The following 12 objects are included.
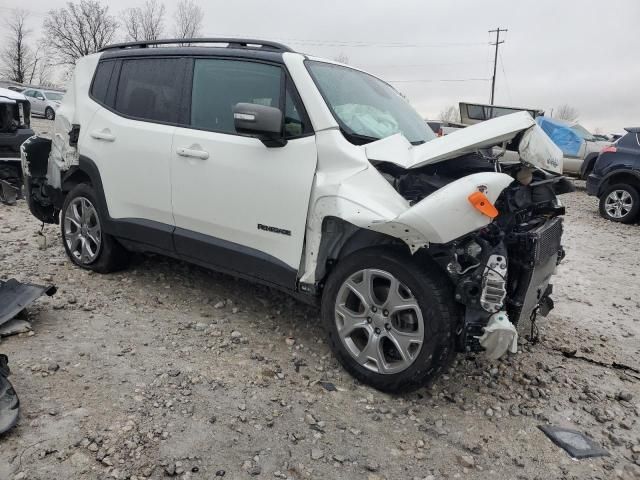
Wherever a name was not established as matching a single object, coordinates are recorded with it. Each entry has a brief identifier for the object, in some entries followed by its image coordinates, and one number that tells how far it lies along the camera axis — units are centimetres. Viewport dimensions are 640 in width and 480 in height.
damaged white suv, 278
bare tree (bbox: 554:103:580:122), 7384
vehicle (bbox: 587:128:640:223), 932
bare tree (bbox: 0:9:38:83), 6378
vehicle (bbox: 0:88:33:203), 744
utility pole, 4700
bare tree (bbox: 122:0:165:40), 5550
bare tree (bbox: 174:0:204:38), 4956
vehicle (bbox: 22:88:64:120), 2748
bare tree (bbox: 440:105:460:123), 6328
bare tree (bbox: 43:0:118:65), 5716
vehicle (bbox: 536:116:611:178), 1364
